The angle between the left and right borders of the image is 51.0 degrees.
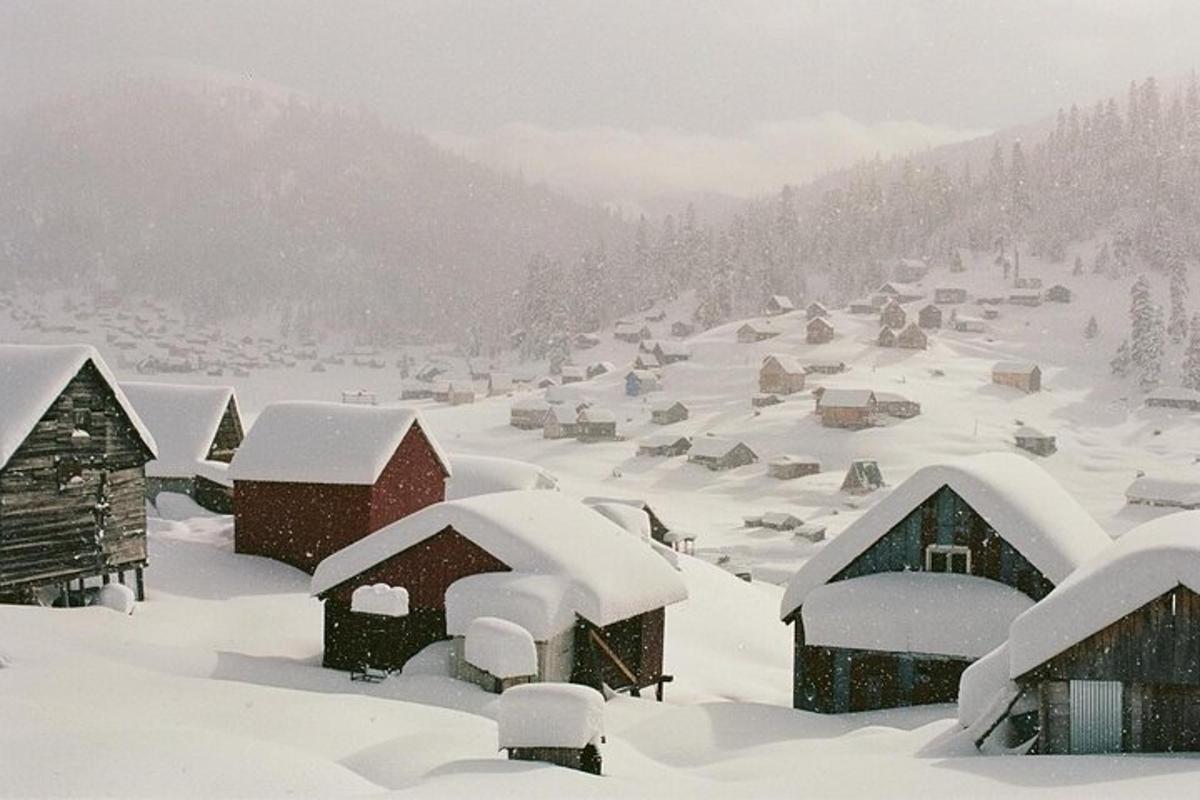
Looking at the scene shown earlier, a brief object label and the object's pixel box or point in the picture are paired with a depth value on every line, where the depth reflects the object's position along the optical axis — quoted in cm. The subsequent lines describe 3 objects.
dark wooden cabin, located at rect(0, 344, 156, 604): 3000
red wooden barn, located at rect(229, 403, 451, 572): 4019
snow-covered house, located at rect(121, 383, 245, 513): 4991
